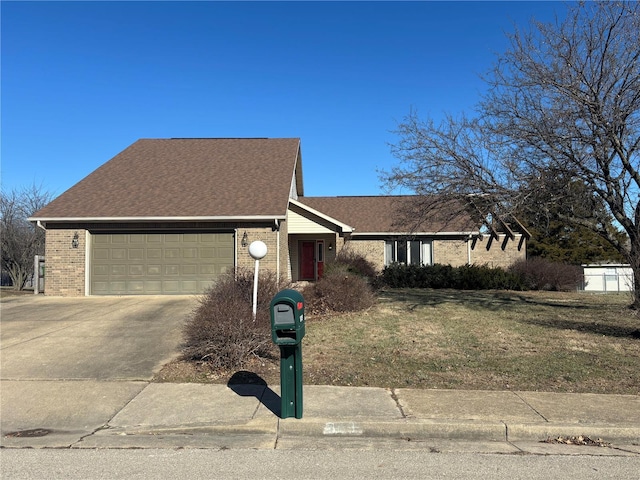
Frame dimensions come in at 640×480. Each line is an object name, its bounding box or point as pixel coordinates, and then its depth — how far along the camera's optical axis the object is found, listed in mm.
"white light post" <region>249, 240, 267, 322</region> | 7606
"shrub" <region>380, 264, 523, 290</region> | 20281
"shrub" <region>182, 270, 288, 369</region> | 6945
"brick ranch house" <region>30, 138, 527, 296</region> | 15211
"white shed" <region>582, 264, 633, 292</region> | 24297
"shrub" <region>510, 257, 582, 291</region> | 20188
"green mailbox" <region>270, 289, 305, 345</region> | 5043
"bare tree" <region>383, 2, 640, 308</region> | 11000
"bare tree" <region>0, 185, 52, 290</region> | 20797
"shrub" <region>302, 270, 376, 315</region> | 11844
